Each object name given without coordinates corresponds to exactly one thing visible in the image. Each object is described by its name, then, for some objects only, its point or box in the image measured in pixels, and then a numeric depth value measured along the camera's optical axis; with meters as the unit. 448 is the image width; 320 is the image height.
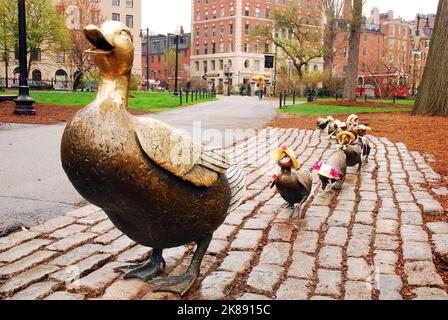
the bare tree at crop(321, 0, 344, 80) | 37.69
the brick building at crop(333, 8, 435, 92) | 80.81
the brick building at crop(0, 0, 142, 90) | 47.62
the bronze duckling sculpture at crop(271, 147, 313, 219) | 4.81
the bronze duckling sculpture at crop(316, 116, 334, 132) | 12.15
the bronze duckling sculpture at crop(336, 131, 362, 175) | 6.70
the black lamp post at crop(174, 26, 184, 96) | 38.37
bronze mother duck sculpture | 2.45
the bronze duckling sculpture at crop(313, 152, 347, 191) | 5.59
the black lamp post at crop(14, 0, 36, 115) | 14.80
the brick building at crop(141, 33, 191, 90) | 82.59
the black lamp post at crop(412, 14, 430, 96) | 41.42
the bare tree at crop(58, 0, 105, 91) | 34.81
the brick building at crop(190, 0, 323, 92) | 74.56
